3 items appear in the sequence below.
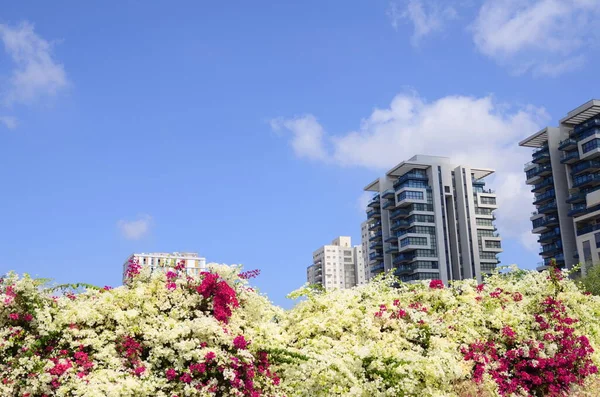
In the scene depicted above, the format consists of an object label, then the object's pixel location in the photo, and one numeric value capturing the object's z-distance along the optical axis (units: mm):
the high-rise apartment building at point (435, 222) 103438
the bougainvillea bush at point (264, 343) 11375
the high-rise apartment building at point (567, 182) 80250
